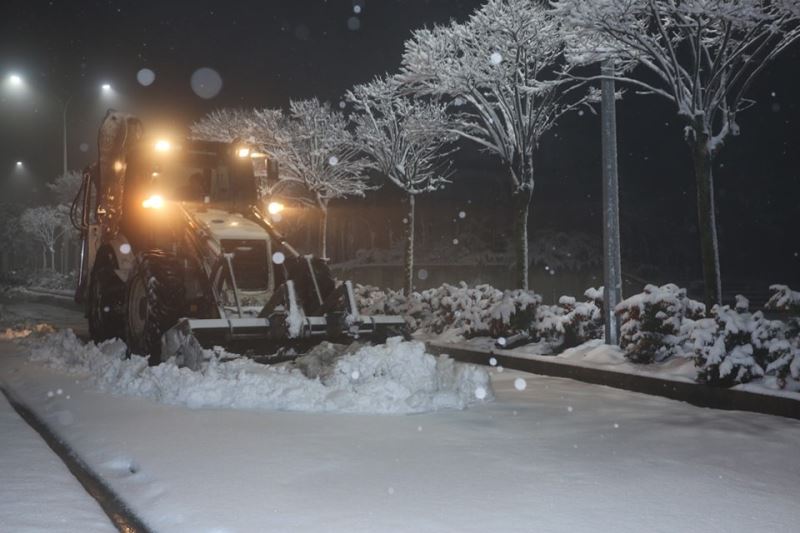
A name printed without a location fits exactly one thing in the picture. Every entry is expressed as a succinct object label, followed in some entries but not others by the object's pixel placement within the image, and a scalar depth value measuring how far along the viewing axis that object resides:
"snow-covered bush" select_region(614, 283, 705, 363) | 10.16
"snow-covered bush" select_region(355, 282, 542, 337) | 13.52
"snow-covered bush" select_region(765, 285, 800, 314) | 9.12
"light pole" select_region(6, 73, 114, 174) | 32.78
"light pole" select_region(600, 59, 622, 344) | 11.38
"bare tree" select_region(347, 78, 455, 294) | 22.14
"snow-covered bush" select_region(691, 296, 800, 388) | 8.30
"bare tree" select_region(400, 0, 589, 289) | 16.61
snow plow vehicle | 9.44
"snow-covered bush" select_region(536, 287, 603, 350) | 12.27
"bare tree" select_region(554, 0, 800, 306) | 11.59
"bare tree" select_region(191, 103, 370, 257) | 26.64
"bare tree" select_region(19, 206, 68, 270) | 56.38
